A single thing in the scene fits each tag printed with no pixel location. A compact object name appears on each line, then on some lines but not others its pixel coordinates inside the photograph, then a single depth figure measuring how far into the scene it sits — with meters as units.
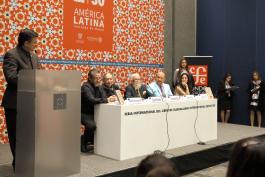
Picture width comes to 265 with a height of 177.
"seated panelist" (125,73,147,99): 5.36
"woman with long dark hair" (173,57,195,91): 6.77
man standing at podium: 3.22
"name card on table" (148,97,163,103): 4.49
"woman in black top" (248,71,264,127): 7.67
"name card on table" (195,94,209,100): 5.26
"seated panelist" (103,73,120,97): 5.03
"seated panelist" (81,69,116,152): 4.27
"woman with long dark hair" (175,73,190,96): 5.96
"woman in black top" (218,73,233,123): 8.08
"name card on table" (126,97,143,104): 4.17
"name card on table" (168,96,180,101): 4.81
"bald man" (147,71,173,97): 5.58
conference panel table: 4.00
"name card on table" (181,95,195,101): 4.99
